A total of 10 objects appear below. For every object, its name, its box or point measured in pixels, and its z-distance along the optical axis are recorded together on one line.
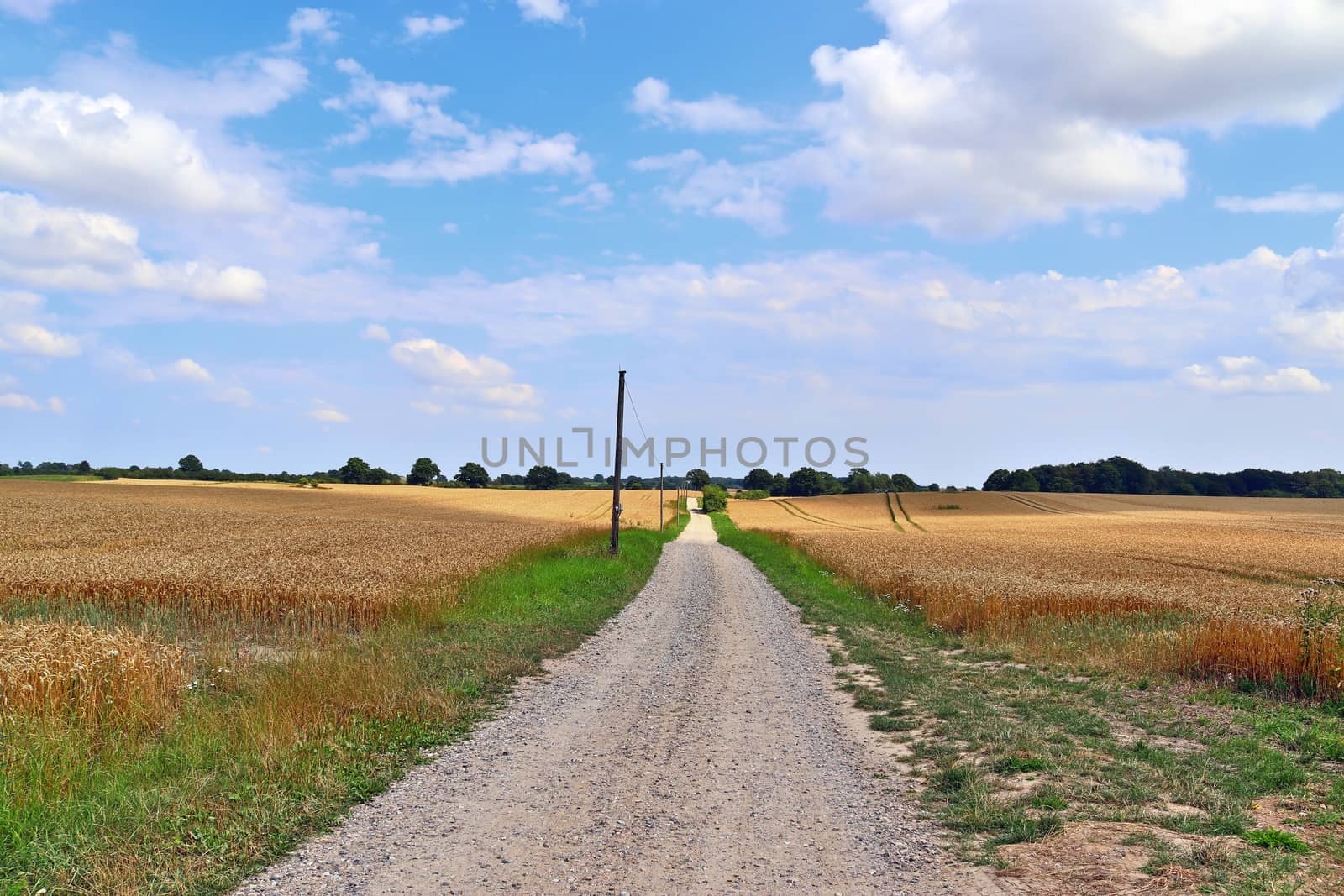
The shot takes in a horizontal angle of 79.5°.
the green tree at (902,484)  156.12
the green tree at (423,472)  138.75
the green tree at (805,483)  163.62
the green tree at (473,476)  142.88
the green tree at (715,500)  118.00
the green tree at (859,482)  160.12
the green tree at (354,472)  133.25
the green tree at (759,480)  176.50
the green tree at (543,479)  143.50
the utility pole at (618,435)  32.84
